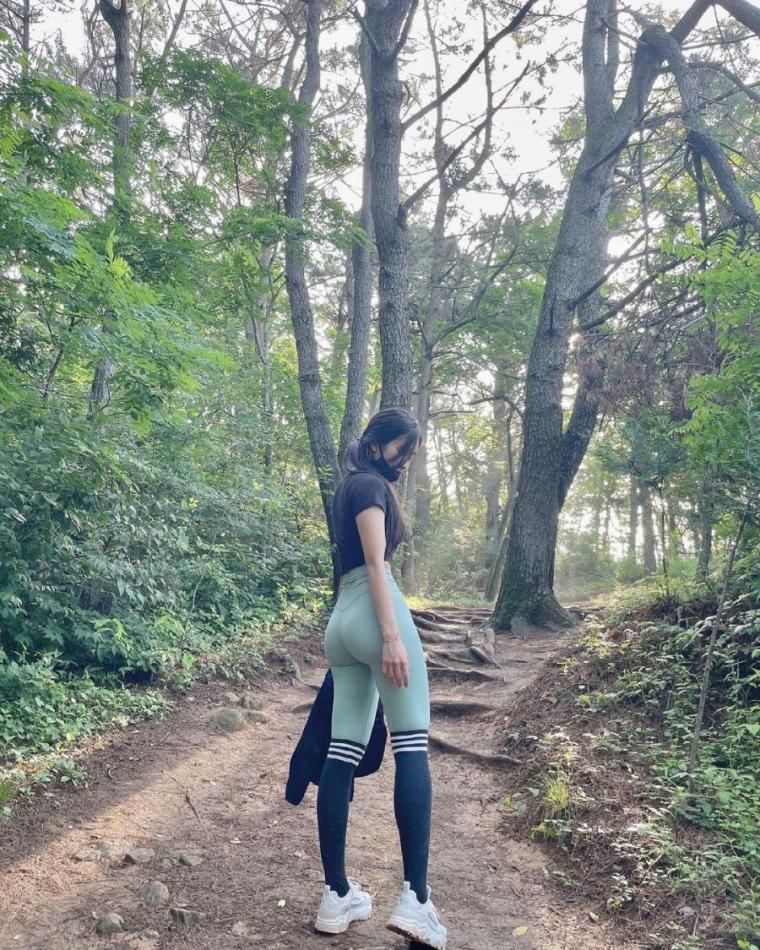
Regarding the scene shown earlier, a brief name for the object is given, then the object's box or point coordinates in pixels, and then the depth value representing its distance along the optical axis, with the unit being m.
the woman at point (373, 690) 2.53
